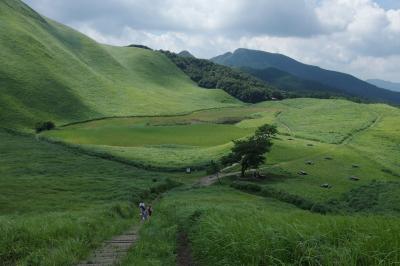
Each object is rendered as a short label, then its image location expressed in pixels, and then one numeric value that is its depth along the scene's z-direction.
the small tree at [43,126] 147.88
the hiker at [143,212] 40.59
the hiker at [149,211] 42.67
